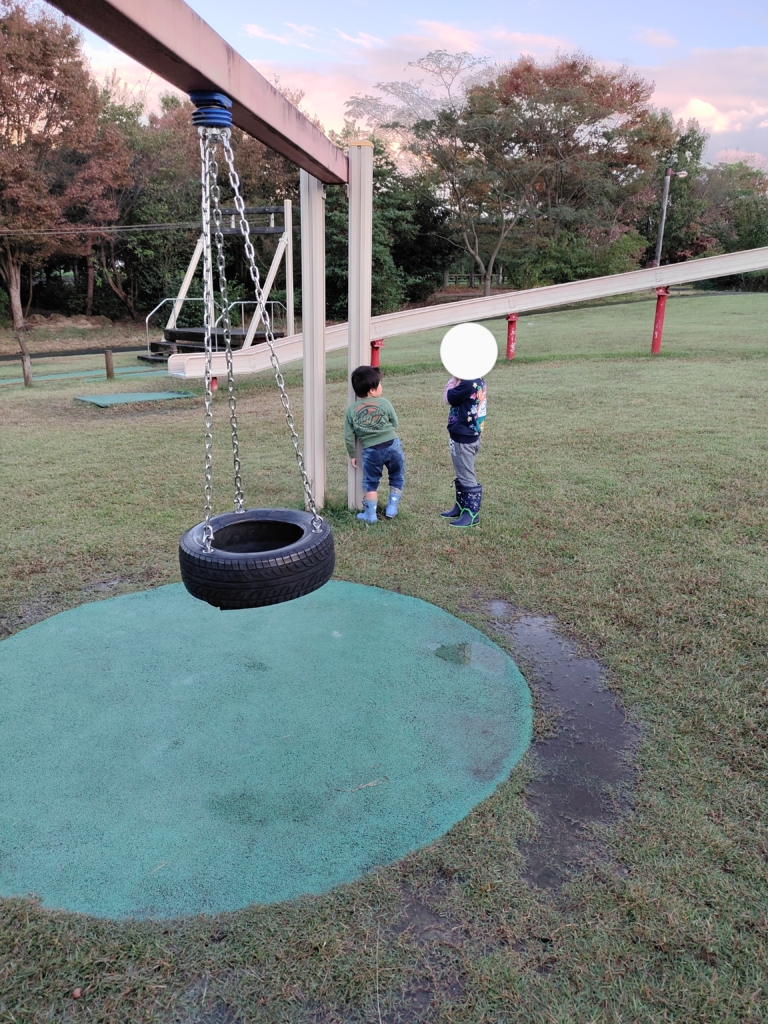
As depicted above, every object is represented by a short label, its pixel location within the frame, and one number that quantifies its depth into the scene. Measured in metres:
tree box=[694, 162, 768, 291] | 32.72
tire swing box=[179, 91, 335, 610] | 2.27
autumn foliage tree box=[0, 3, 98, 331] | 18.89
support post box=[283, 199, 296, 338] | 12.34
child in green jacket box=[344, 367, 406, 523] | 4.73
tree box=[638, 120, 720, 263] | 32.91
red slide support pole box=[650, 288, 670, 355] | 11.83
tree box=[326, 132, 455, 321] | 26.52
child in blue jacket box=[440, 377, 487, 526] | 4.66
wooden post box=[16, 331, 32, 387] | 11.87
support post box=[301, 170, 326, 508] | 4.47
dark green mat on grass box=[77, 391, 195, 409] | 9.95
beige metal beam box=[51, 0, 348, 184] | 1.80
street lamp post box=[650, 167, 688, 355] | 11.82
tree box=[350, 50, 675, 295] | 27.05
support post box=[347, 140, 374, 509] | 4.38
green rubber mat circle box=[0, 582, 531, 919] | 2.13
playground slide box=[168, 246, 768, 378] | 9.52
